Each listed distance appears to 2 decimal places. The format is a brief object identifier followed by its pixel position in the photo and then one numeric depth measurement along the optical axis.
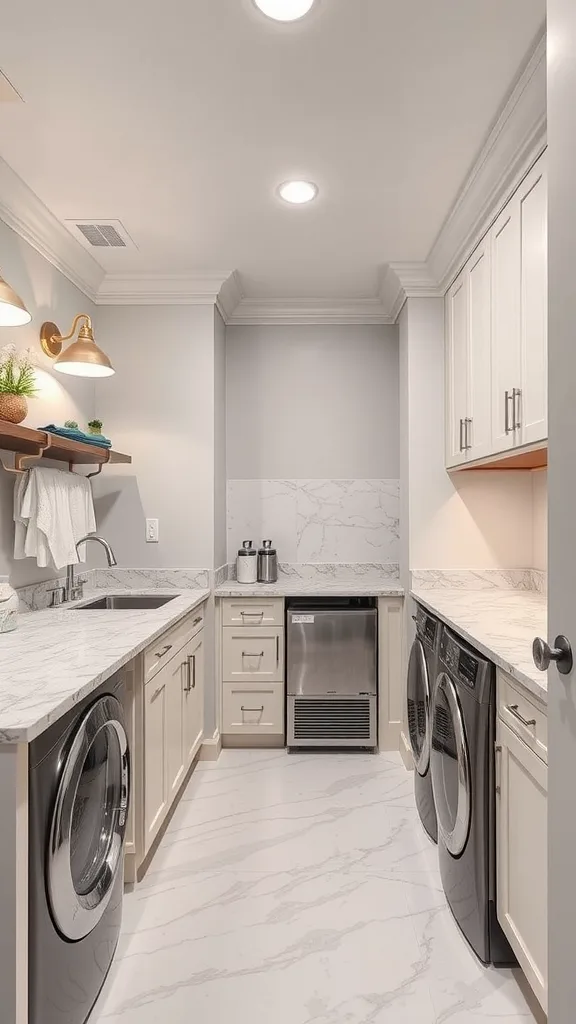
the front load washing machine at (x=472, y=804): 1.66
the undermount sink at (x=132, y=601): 3.00
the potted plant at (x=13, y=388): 2.09
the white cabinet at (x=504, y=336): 1.89
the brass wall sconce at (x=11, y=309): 1.80
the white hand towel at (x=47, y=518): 2.33
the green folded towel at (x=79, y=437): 2.36
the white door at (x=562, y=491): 0.96
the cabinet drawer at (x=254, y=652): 3.26
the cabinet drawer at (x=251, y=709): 3.28
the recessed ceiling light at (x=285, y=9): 1.50
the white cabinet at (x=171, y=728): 2.12
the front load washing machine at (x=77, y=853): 1.20
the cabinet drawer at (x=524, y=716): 1.36
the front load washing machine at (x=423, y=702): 2.31
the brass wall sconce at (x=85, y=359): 2.36
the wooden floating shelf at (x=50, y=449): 2.00
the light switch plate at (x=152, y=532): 3.23
